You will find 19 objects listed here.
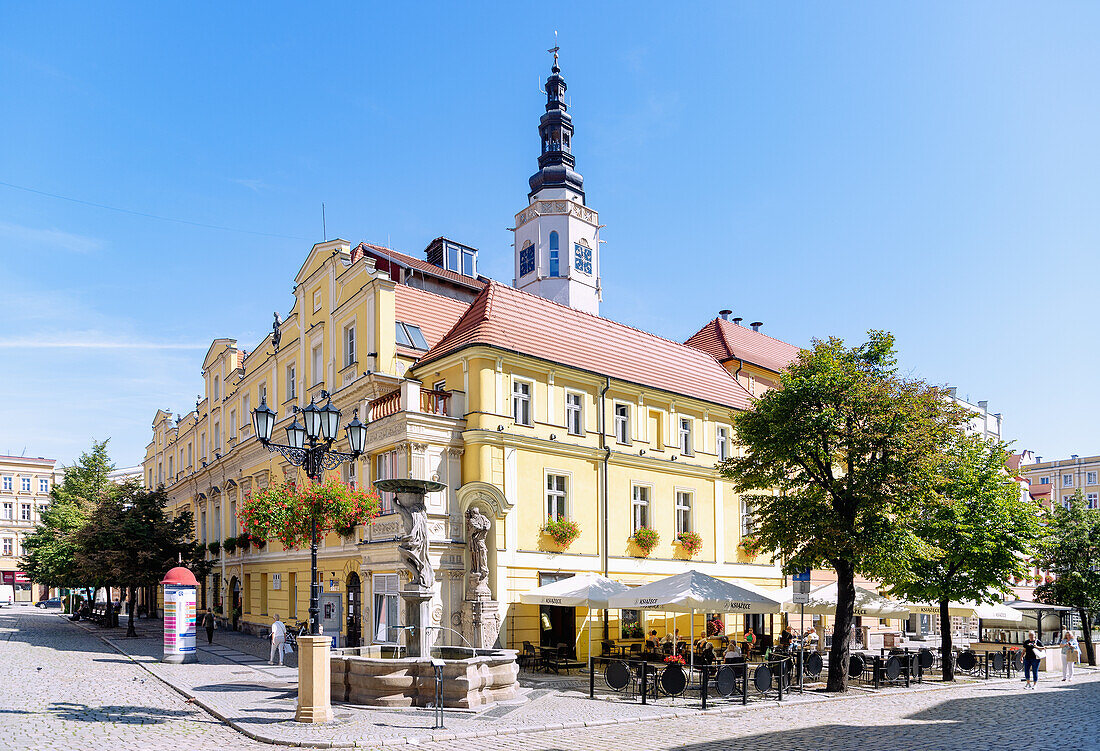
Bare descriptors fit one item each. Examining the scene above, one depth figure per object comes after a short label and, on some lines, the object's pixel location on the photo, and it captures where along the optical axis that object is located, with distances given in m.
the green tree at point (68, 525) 47.00
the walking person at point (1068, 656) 29.28
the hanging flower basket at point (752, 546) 25.33
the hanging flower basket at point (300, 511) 19.47
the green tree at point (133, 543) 40.47
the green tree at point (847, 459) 22.98
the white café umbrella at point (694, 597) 22.36
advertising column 28.16
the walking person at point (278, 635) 26.73
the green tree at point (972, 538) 27.05
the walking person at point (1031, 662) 26.58
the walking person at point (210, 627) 35.09
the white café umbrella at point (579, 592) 24.52
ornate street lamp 17.06
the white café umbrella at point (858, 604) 27.21
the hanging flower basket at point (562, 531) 28.94
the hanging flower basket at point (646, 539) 31.73
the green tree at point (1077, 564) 38.38
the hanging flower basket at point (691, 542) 33.41
